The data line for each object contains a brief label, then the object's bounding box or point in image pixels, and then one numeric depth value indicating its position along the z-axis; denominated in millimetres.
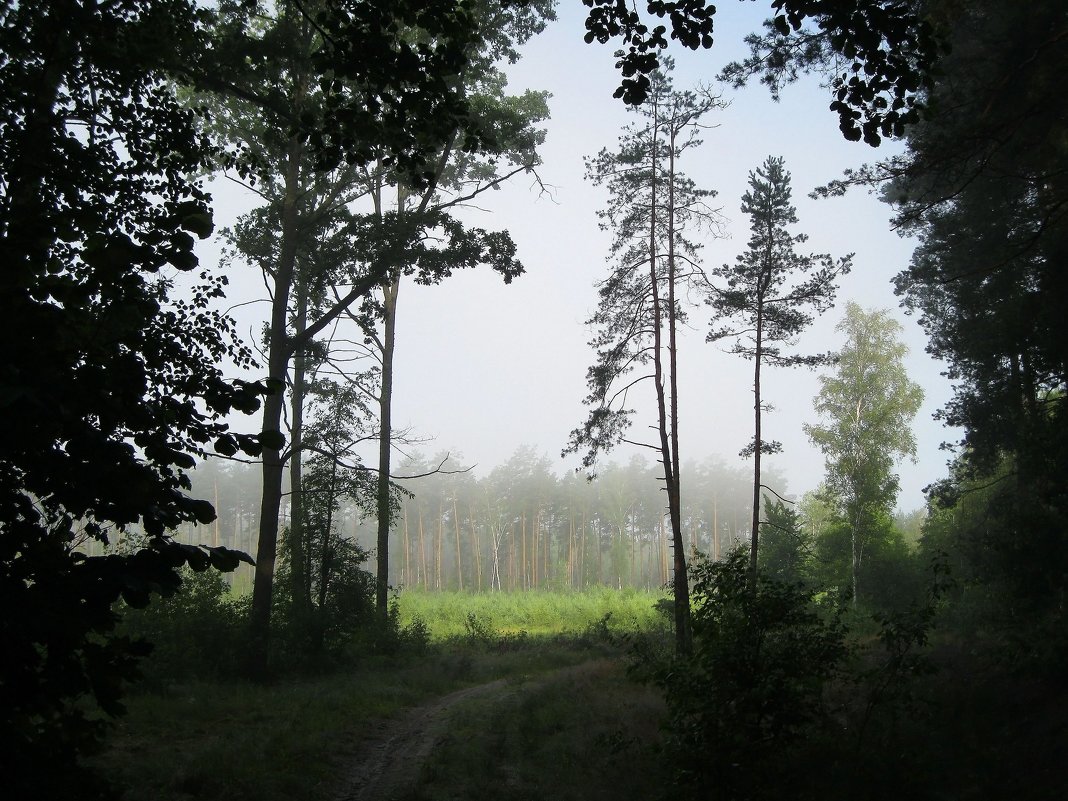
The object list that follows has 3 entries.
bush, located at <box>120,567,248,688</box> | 13531
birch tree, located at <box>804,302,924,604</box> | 31438
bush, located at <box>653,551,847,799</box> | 6438
